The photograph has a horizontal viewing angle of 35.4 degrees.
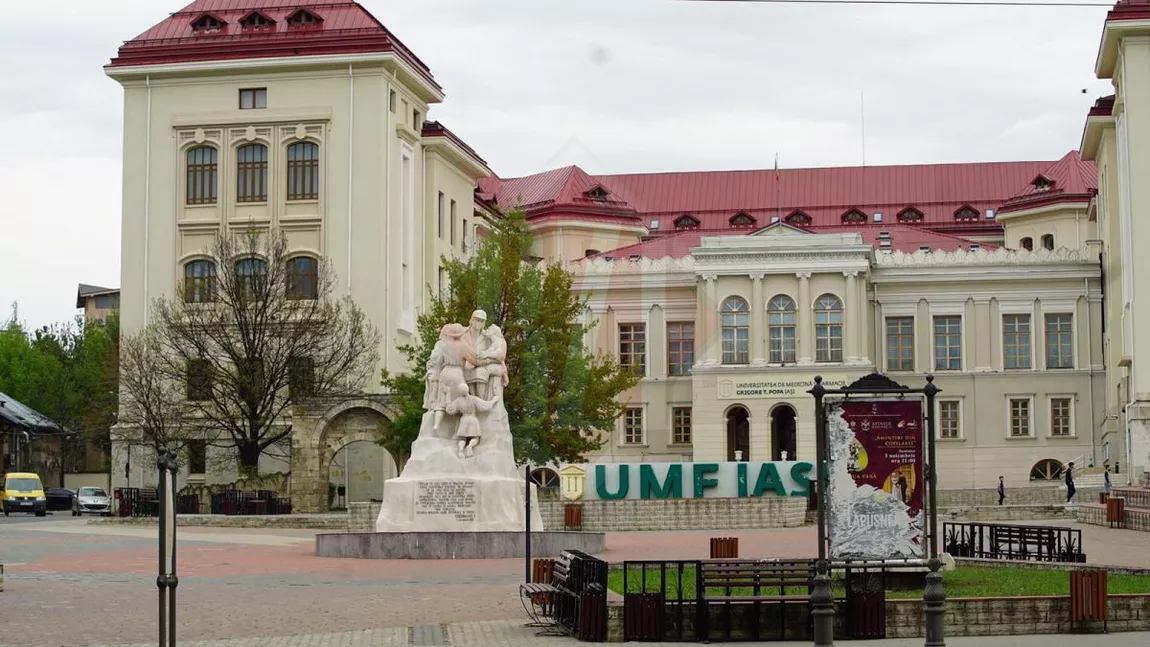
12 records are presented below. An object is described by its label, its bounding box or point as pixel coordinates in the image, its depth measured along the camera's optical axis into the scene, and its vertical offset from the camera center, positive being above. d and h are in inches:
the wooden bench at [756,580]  801.6 -52.6
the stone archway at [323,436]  2311.8 +38.4
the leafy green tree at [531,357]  2341.3 +143.7
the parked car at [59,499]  3257.9 -58.0
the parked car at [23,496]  2878.9 -46.6
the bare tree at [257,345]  2561.5 +177.2
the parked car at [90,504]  2893.7 -59.9
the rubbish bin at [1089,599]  807.1 -60.9
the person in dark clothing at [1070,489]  2268.7 -32.9
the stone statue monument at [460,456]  1386.6 +7.2
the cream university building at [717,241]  2930.6 +404.2
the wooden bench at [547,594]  860.0 -62.1
